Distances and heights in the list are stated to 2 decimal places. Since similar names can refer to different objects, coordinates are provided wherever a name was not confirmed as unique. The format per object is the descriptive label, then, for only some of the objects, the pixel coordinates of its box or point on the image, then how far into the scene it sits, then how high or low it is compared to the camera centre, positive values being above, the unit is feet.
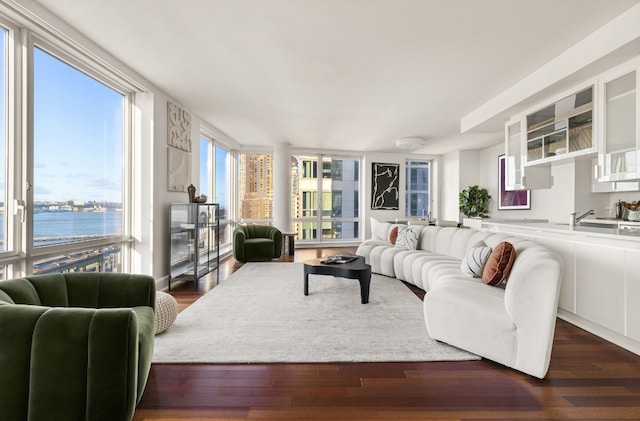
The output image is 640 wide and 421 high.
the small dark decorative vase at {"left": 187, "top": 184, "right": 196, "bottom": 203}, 15.17 +0.84
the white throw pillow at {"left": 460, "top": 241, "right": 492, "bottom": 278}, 9.61 -1.65
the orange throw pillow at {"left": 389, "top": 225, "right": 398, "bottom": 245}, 17.85 -1.52
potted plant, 25.29 +0.62
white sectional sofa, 6.52 -2.42
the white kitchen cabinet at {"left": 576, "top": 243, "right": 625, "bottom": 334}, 8.16 -2.16
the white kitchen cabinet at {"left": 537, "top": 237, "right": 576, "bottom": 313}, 9.68 -2.12
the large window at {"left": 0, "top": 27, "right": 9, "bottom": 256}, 7.86 +2.03
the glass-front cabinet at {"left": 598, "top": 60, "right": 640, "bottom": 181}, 8.64 +2.49
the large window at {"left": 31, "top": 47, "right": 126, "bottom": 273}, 9.00 +1.56
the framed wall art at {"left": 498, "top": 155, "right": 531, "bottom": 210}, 21.02 +0.92
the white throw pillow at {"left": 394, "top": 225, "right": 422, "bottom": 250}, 15.87 -1.52
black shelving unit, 14.33 -1.59
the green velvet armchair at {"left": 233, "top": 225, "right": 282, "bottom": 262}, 20.00 -2.51
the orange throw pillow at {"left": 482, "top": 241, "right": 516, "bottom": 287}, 8.41 -1.53
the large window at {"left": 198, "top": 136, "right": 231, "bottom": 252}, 20.80 +2.31
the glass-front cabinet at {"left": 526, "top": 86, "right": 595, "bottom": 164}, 10.45 +3.12
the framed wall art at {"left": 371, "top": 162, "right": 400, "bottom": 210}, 28.73 +2.19
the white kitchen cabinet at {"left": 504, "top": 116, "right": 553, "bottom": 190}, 13.99 +1.91
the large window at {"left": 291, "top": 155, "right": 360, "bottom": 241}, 28.40 +1.15
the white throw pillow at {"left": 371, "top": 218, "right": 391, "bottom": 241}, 19.43 -1.46
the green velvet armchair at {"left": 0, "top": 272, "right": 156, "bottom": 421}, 4.37 -2.27
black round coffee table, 11.51 -2.43
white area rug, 7.60 -3.62
